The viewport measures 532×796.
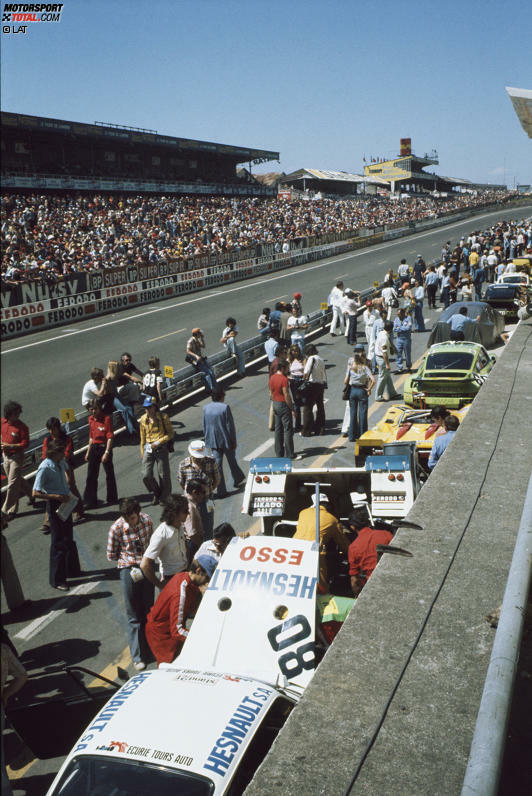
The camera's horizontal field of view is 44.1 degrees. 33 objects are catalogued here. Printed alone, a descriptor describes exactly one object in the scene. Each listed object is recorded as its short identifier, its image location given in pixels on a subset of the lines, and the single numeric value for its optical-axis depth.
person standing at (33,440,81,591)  7.97
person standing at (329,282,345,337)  21.45
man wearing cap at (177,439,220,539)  8.33
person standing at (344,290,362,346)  20.36
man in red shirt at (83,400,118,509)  10.31
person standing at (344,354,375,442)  12.01
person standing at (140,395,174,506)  9.85
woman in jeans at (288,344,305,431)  12.68
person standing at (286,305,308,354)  17.02
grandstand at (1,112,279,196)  42.00
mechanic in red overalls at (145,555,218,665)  5.74
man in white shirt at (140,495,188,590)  6.41
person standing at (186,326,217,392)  15.54
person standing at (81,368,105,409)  11.63
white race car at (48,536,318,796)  3.62
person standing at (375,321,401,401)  14.64
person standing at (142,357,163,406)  13.27
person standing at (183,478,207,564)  7.50
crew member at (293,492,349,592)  6.62
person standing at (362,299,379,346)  16.48
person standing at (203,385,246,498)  10.08
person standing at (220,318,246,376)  17.45
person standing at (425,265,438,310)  24.98
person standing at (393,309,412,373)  16.50
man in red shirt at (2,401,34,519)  9.70
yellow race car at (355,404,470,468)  9.61
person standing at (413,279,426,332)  21.30
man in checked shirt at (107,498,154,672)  6.45
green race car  12.22
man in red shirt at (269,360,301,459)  11.23
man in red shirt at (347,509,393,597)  6.37
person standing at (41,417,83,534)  8.81
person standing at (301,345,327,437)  12.34
